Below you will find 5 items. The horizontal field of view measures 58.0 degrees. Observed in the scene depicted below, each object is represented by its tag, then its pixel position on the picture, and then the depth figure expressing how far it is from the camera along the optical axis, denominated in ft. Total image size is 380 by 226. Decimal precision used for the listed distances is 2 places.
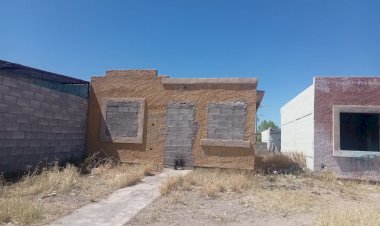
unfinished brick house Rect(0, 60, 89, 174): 31.01
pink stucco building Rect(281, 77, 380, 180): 38.47
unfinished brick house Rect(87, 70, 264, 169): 41.04
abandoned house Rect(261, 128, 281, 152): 92.16
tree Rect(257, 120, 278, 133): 249.02
